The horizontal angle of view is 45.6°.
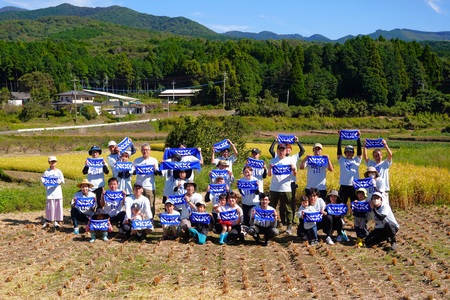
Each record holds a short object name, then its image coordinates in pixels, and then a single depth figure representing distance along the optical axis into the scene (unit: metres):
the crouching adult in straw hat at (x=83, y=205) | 10.94
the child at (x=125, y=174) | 11.24
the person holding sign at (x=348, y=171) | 11.07
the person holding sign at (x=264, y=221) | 10.11
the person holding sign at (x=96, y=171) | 11.49
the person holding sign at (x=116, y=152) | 11.49
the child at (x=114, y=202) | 10.80
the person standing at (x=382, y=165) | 10.90
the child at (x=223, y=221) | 10.28
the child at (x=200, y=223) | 10.30
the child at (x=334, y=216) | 10.21
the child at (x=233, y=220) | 10.16
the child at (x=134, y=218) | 10.45
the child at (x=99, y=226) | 10.55
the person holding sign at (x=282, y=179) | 10.87
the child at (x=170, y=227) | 10.35
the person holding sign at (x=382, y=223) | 9.85
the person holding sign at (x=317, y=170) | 10.98
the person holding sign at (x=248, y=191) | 10.63
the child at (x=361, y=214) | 10.18
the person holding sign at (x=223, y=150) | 11.63
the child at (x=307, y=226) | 10.17
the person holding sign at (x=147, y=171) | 11.09
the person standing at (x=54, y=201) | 11.67
